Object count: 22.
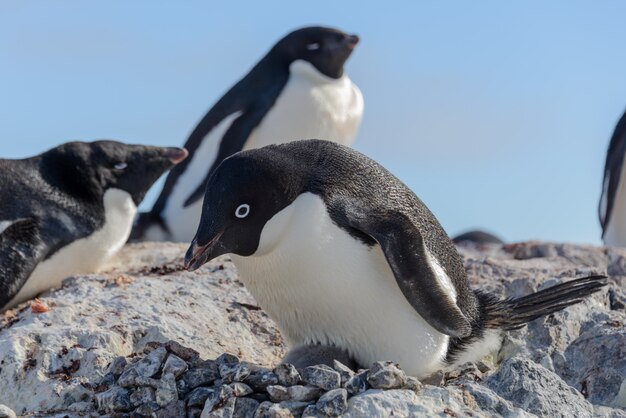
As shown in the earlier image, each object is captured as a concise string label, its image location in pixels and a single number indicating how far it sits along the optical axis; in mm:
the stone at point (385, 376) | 8930
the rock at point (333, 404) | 8727
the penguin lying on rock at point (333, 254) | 9969
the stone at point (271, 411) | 8700
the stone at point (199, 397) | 9336
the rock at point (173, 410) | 9359
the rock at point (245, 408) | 8977
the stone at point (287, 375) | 9062
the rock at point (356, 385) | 8945
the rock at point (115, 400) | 9508
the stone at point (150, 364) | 9555
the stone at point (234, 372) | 9211
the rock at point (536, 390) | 9461
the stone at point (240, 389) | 9055
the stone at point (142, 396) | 9430
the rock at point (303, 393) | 8914
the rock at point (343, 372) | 9102
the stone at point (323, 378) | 8977
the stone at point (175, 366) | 9492
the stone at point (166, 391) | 9406
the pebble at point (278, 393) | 8953
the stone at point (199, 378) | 9516
